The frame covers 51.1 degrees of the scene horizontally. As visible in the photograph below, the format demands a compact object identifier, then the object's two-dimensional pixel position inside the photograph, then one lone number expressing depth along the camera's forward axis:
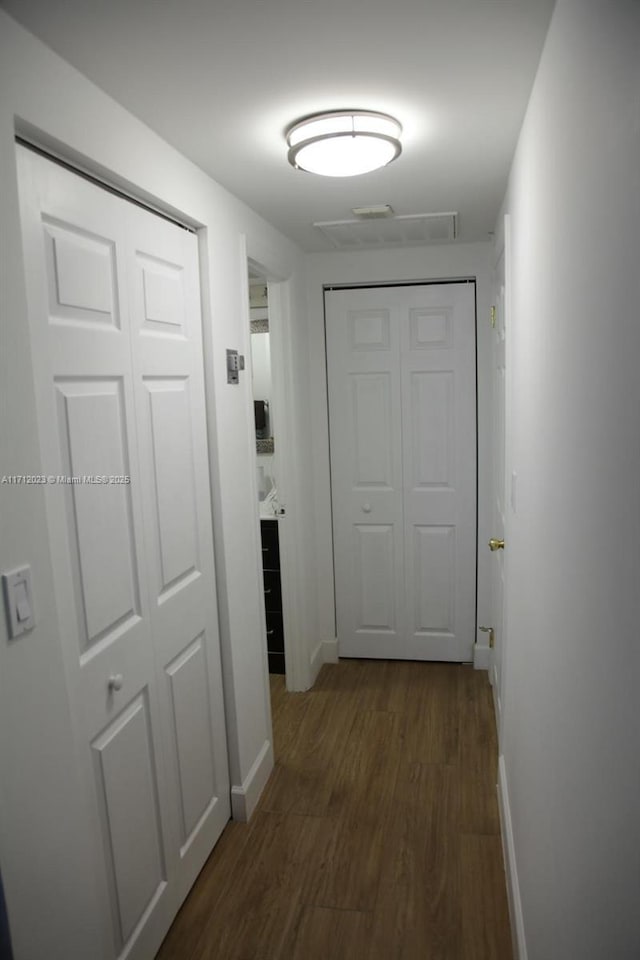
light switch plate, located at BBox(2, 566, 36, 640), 1.22
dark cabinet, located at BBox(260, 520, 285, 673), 3.60
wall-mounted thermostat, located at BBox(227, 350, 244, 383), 2.33
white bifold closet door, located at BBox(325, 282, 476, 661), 3.48
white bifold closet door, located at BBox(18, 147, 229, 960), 1.45
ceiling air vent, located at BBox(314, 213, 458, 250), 2.83
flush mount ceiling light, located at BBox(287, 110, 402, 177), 1.73
